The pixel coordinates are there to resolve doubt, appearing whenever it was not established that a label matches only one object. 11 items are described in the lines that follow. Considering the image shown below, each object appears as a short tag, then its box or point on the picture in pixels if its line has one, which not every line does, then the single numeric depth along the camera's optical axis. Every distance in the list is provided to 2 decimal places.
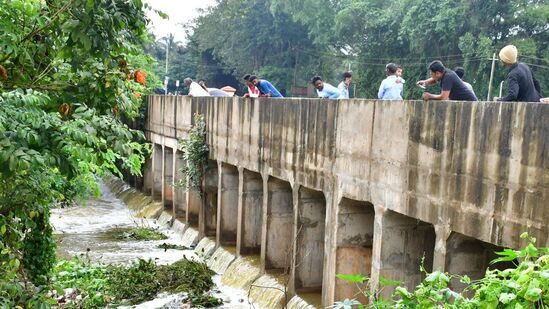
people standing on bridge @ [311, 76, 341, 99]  12.26
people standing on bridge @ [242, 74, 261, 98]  14.52
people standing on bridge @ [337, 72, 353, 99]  12.35
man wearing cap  7.18
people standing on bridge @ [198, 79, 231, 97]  18.81
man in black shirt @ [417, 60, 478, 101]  8.08
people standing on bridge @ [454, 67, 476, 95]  10.22
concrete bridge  6.72
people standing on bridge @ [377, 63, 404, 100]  10.33
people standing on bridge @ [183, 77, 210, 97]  18.96
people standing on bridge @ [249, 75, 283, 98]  14.32
